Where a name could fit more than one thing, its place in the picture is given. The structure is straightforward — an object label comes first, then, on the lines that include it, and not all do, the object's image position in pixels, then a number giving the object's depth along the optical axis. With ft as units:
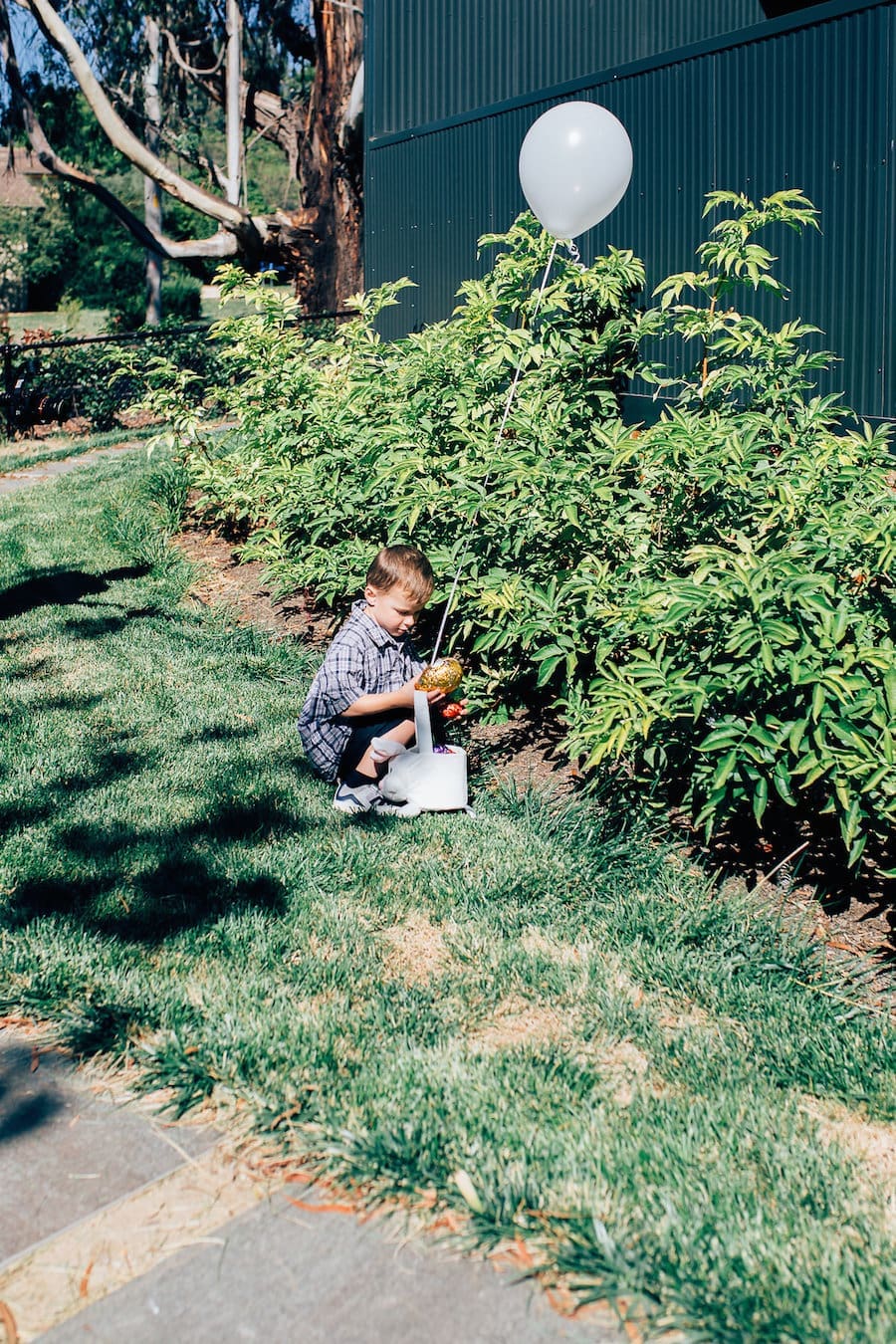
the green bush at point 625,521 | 11.02
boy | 14.05
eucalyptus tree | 47.52
